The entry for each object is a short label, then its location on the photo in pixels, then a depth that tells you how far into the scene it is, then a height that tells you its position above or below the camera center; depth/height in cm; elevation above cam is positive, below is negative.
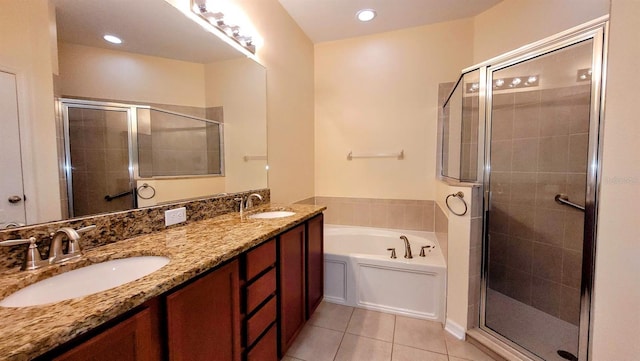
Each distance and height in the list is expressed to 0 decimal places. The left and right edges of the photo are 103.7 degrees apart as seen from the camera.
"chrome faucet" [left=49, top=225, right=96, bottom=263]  82 -27
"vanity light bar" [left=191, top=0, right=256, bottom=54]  149 +94
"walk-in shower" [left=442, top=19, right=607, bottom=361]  166 -10
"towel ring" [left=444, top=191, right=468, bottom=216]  177 -23
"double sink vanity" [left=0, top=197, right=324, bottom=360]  54 -38
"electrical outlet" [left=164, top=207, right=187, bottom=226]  131 -26
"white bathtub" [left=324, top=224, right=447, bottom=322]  197 -97
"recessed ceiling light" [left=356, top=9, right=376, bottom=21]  235 +145
